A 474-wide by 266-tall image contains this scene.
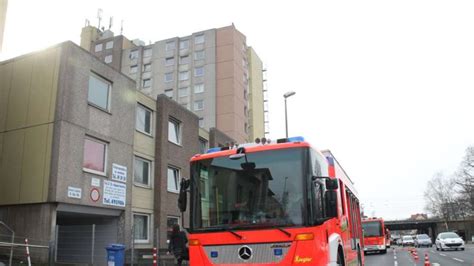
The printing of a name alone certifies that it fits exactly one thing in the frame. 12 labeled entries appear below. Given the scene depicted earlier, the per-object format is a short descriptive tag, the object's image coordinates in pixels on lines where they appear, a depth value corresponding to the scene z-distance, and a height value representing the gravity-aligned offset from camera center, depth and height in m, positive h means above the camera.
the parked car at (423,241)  47.34 -0.24
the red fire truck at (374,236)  30.95 +0.23
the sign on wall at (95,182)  17.09 +2.29
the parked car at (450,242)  31.05 -0.26
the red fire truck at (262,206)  6.83 +0.54
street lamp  22.77 +7.04
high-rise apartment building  57.16 +22.07
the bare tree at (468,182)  67.50 +8.09
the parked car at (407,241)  60.03 -0.26
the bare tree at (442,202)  88.50 +7.19
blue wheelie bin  14.75 -0.32
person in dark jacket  13.54 +0.04
